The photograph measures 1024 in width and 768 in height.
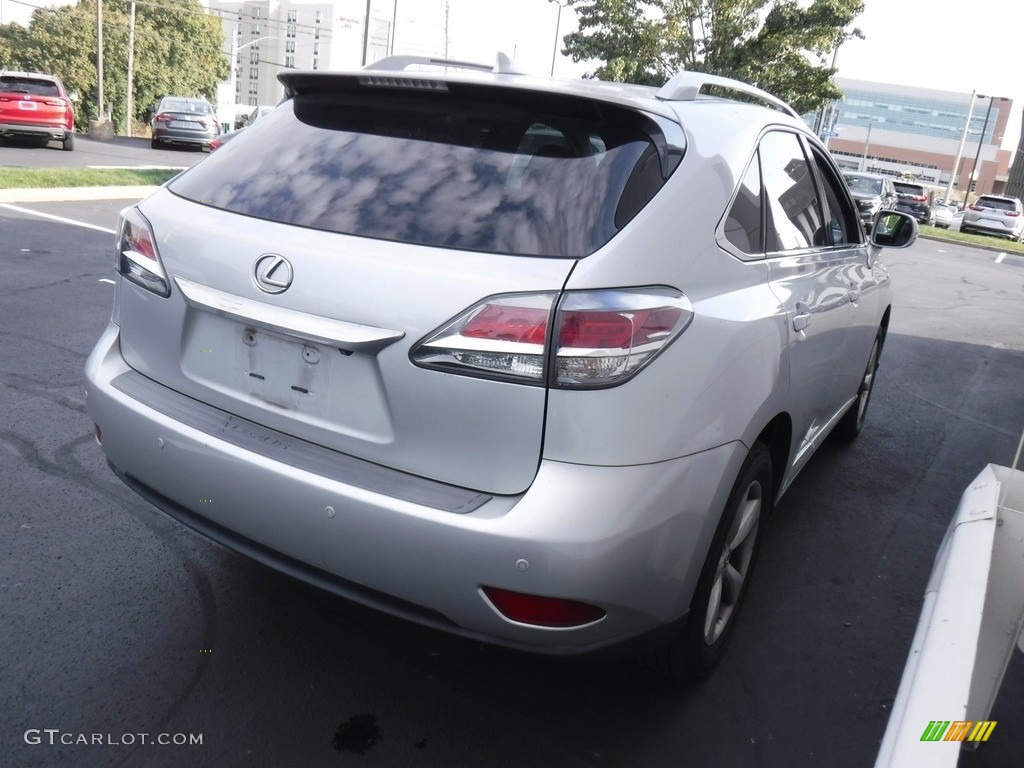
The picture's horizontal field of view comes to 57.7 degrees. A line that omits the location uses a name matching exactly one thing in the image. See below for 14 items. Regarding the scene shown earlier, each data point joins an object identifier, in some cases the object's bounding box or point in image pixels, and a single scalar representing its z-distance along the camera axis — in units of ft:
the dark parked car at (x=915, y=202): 103.76
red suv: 71.20
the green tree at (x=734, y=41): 67.15
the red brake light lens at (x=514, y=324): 6.78
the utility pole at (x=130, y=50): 163.94
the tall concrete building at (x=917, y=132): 431.02
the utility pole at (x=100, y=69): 138.72
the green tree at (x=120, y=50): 200.54
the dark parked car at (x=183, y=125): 91.09
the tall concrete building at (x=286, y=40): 398.21
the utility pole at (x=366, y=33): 93.06
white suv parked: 105.19
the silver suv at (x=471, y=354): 6.81
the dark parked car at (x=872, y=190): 79.07
